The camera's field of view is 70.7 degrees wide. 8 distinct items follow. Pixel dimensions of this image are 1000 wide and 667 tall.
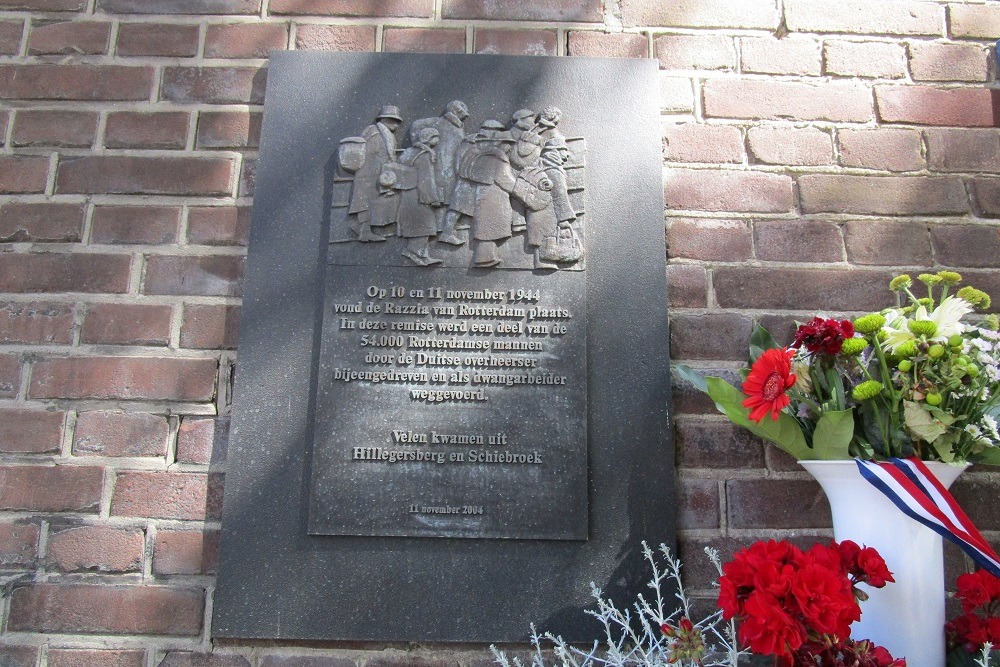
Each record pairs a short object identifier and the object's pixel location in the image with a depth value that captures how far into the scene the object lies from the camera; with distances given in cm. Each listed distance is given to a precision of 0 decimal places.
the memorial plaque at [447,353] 150
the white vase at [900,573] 124
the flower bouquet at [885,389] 129
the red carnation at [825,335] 133
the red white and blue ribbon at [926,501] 121
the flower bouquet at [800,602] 104
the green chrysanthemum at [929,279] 141
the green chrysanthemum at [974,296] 135
